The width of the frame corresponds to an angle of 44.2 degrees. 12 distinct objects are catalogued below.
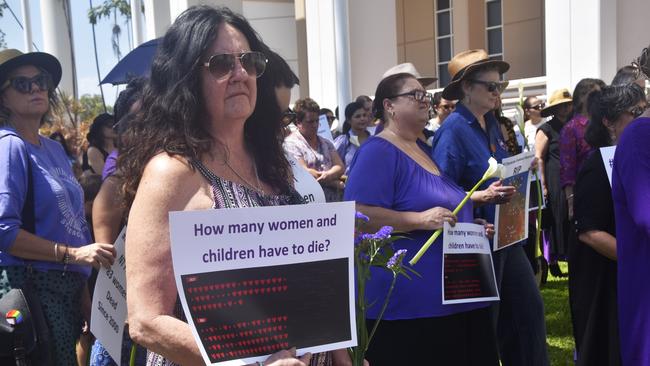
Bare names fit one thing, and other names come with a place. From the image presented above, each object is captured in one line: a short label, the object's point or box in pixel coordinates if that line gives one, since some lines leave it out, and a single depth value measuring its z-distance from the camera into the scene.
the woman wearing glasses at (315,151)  7.91
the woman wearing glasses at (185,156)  2.12
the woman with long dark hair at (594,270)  3.87
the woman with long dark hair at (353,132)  9.20
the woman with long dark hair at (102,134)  6.29
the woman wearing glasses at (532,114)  10.39
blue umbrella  5.71
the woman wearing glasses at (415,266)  4.00
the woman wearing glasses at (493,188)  4.68
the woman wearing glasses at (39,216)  3.72
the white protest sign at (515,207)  4.54
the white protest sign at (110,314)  3.13
